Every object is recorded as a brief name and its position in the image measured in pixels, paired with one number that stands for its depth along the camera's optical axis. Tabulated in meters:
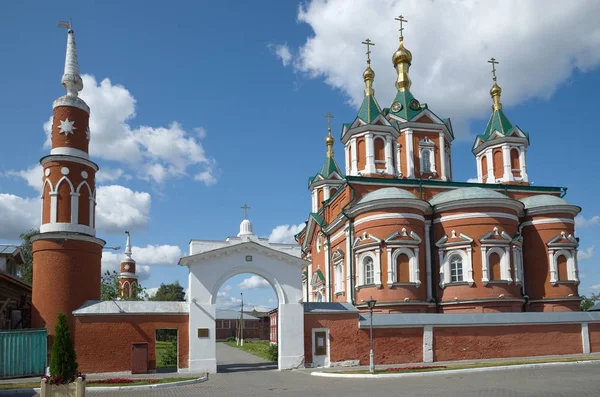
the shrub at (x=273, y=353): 29.58
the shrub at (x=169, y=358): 28.95
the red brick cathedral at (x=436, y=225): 29.64
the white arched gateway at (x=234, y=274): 22.41
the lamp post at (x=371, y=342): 20.67
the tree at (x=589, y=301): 52.69
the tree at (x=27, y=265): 45.96
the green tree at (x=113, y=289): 52.36
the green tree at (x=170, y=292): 82.19
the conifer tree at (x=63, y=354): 14.30
